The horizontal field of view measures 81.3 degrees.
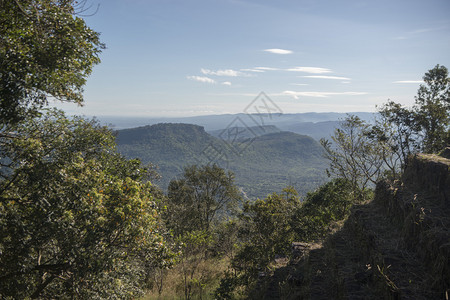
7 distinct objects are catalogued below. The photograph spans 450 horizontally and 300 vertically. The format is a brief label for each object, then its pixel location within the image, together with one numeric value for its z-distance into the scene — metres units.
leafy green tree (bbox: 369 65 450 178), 19.92
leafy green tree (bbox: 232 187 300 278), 12.92
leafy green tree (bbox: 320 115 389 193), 22.89
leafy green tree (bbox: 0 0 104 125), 6.12
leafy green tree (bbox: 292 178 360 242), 16.16
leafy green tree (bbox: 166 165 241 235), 32.78
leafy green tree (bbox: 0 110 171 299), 6.17
